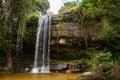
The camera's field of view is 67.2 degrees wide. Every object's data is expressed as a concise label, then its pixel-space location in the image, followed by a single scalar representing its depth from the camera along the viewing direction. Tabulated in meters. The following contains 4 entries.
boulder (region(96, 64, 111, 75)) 5.19
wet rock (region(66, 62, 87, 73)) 6.68
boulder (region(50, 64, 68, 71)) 6.85
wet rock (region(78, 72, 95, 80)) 4.91
